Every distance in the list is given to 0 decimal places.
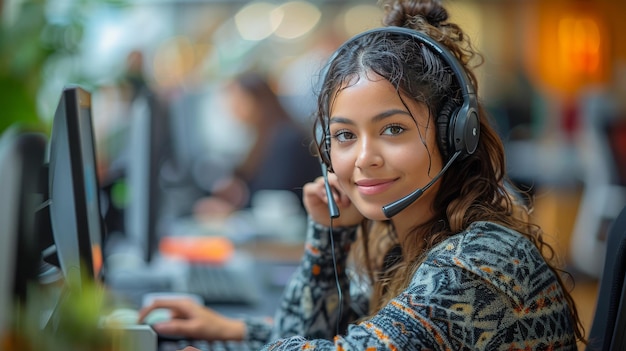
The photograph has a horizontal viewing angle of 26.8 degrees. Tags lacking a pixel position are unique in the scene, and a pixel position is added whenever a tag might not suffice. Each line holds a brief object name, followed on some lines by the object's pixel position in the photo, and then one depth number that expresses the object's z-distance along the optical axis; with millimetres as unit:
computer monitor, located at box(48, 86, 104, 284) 1638
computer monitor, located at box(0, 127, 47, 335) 1275
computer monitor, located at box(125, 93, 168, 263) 2422
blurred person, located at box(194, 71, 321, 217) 4293
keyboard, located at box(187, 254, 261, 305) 2290
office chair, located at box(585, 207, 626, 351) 1579
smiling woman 1463
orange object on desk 2799
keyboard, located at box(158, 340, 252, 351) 1878
